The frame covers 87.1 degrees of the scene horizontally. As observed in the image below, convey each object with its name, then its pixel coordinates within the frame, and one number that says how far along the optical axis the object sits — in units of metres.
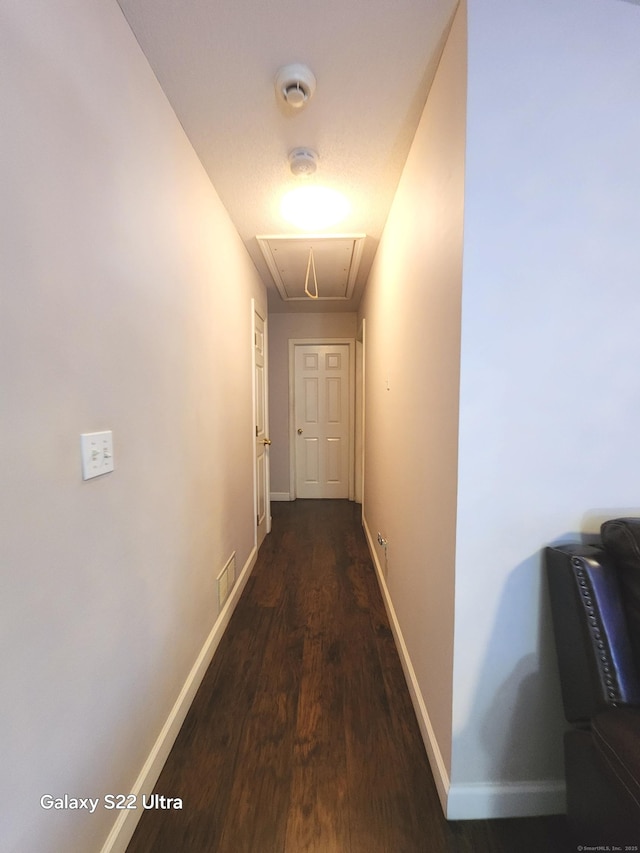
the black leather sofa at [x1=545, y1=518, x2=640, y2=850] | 0.77
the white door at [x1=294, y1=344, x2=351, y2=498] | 4.23
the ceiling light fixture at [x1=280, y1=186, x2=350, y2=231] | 1.80
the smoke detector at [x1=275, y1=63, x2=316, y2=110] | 1.12
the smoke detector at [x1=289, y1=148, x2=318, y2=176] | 1.48
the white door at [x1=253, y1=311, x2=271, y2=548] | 2.93
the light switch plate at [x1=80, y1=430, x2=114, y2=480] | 0.83
